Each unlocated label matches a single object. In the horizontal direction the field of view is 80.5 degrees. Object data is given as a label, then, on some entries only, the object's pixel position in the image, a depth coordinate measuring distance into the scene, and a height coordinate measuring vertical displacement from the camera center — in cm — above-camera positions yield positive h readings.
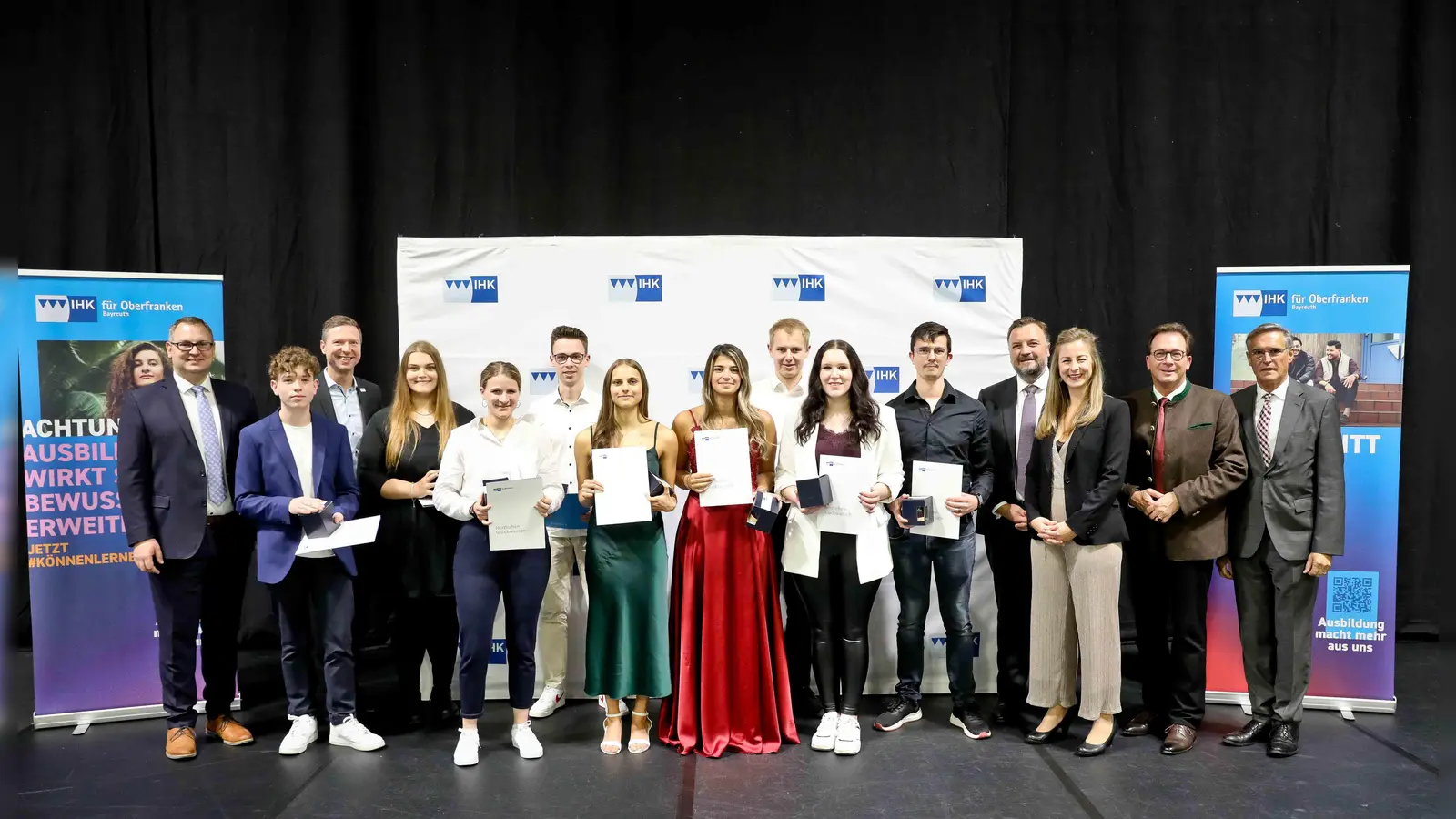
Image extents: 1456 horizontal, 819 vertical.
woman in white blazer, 350 -62
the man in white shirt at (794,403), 388 -14
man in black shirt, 371 -73
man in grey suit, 360 -64
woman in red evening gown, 355 -101
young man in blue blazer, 349 -61
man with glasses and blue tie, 357 -61
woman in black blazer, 349 -65
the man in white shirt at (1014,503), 382 -57
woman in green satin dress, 354 -88
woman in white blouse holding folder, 349 -75
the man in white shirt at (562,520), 407 -69
